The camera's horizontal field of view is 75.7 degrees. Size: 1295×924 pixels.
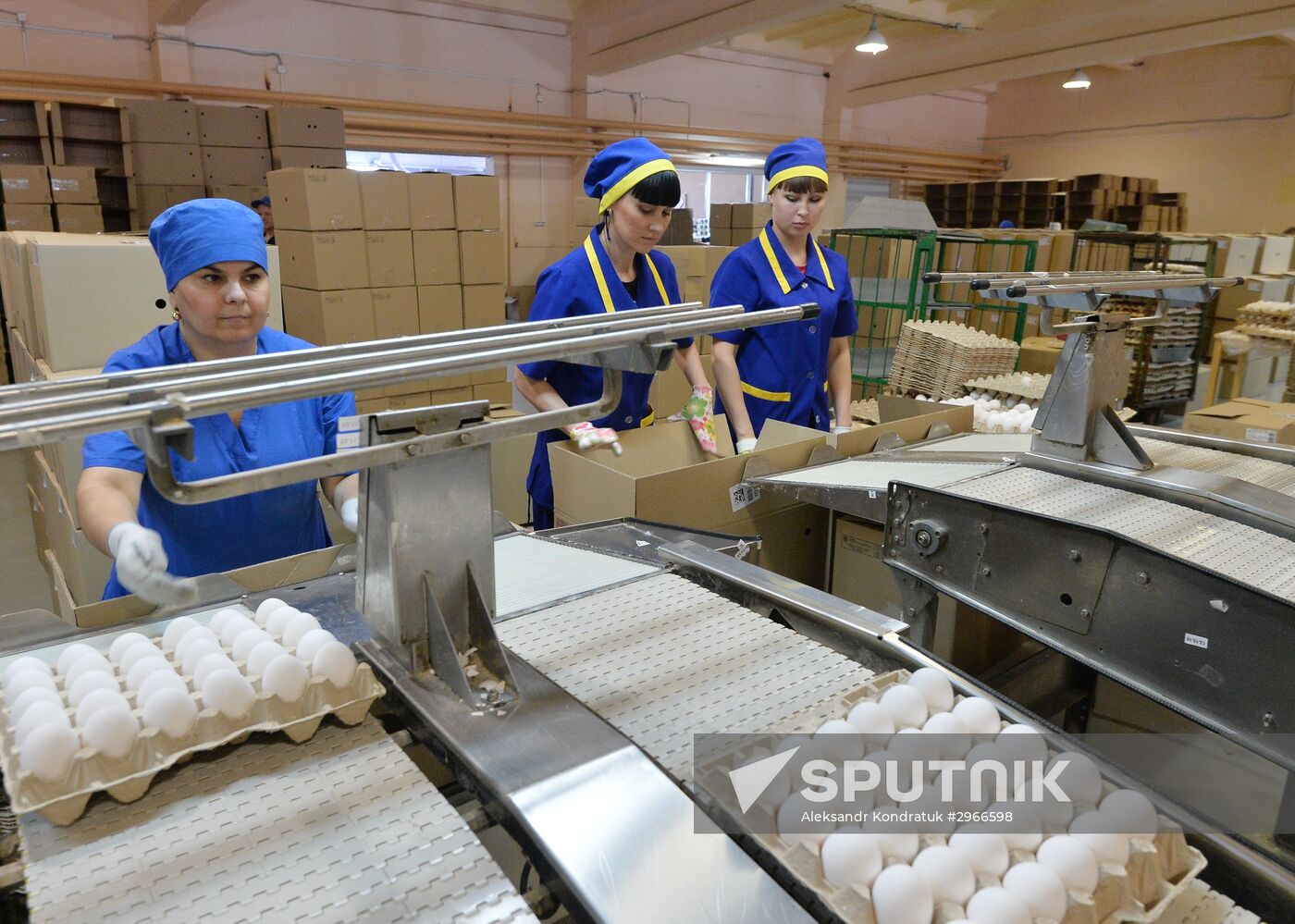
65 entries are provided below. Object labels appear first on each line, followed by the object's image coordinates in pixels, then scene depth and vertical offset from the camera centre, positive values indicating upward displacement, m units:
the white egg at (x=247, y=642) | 0.86 -0.39
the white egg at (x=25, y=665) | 0.83 -0.40
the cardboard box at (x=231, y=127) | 5.23 +0.81
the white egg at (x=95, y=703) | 0.74 -0.39
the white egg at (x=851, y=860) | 0.65 -0.45
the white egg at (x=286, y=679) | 0.81 -0.40
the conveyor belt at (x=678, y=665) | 0.88 -0.47
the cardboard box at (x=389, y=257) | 4.32 +0.01
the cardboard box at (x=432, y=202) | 4.41 +0.30
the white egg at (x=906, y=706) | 0.83 -0.43
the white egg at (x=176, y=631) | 0.90 -0.40
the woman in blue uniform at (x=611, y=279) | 2.12 -0.04
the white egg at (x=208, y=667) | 0.81 -0.39
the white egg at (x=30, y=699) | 0.76 -0.40
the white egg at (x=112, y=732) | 0.72 -0.40
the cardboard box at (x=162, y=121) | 5.03 +0.80
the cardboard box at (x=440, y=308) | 4.61 -0.26
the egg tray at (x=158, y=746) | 0.69 -0.43
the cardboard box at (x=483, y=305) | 4.77 -0.25
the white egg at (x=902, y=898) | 0.62 -0.46
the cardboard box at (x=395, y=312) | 4.43 -0.27
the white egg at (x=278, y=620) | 0.91 -0.39
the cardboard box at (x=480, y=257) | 4.66 +0.02
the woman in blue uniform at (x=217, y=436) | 1.34 -0.30
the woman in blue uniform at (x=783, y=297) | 2.59 -0.10
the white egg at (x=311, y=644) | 0.85 -0.38
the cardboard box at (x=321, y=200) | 4.05 +0.29
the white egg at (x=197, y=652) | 0.84 -0.39
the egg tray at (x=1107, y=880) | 0.64 -0.47
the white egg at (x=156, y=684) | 0.77 -0.39
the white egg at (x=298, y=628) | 0.89 -0.39
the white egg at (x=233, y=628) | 0.89 -0.39
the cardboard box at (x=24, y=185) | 4.53 +0.37
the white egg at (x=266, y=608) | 0.95 -0.39
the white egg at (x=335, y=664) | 0.83 -0.39
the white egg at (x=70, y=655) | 0.84 -0.40
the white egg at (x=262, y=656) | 0.83 -0.39
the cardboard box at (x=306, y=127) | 5.36 +0.84
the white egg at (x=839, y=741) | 0.76 -0.43
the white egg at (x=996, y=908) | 0.62 -0.47
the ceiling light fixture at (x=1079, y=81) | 7.71 +1.73
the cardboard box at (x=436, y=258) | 4.50 +0.01
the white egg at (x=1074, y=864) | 0.65 -0.46
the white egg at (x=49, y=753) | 0.69 -0.40
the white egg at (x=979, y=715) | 0.83 -0.44
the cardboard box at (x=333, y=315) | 4.25 -0.28
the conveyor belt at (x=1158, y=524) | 1.41 -0.47
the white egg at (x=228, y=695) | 0.78 -0.40
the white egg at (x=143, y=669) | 0.81 -0.39
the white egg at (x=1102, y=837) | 0.67 -0.45
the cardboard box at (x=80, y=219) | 4.74 +0.20
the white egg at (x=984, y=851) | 0.67 -0.46
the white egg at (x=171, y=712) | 0.75 -0.40
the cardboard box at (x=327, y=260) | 4.14 +0.00
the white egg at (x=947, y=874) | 0.65 -0.46
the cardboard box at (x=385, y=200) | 4.23 +0.30
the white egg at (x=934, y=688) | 0.87 -0.43
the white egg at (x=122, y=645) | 0.87 -0.40
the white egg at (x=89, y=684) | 0.77 -0.39
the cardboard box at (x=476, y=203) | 4.55 +0.31
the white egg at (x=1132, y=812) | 0.70 -0.45
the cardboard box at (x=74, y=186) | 4.68 +0.38
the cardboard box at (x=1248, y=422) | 3.14 -0.56
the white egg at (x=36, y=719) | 0.72 -0.39
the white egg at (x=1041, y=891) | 0.63 -0.46
